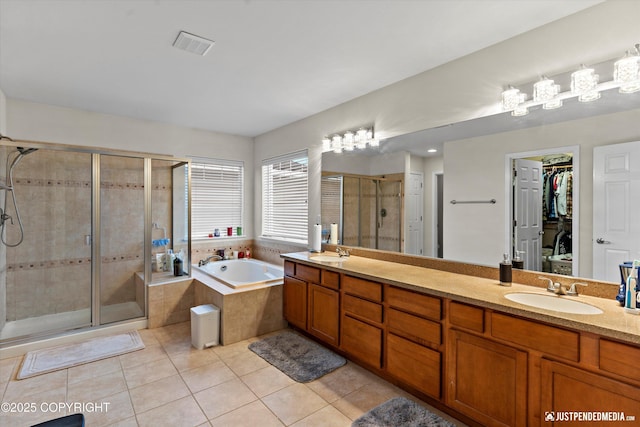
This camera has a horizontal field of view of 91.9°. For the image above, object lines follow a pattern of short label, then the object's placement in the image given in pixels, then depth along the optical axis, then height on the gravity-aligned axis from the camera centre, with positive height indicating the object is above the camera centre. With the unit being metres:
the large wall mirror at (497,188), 1.81 +0.18
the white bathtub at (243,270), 4.13 -0.82
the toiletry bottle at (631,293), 1.53 -0.41
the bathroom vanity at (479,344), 1.36 -0.75
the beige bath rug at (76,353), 2.62 -1.32
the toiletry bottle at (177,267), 3.85 -0.69
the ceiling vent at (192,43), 2.15 +1.22
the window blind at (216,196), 4.63 +0.24
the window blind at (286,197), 4.11 +0.21
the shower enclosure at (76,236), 3.26 -0.28
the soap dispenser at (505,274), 2.05 -0.42
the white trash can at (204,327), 2.98 -1.13
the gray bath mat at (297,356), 2.56 -1.32
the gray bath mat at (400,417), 1.94 -1.33
